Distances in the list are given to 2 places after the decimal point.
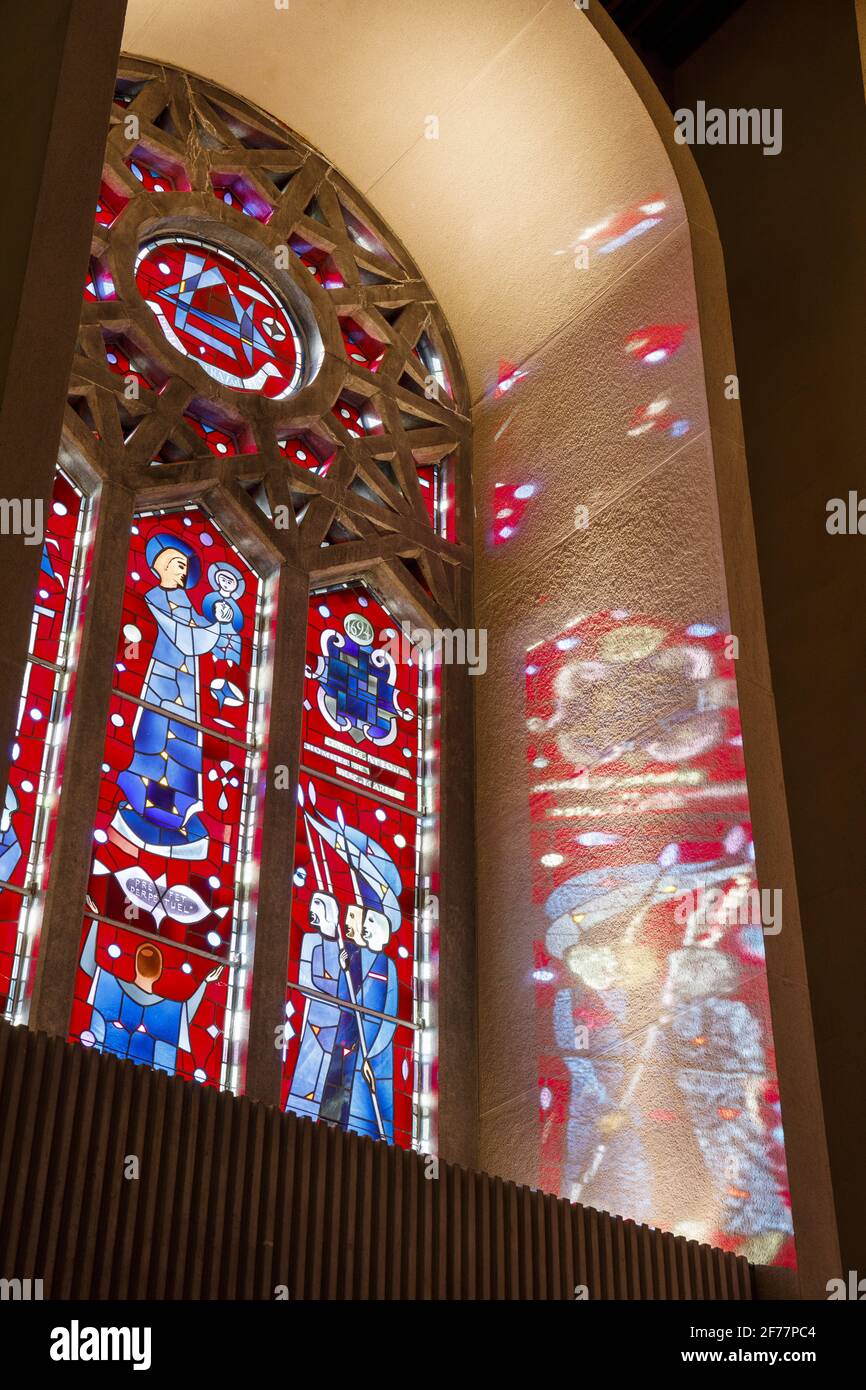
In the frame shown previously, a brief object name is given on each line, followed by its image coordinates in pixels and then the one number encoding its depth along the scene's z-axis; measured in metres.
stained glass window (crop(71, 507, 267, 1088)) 5.67
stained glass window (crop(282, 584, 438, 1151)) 6.11
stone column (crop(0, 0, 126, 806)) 4.34
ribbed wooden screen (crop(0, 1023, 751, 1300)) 4.00
